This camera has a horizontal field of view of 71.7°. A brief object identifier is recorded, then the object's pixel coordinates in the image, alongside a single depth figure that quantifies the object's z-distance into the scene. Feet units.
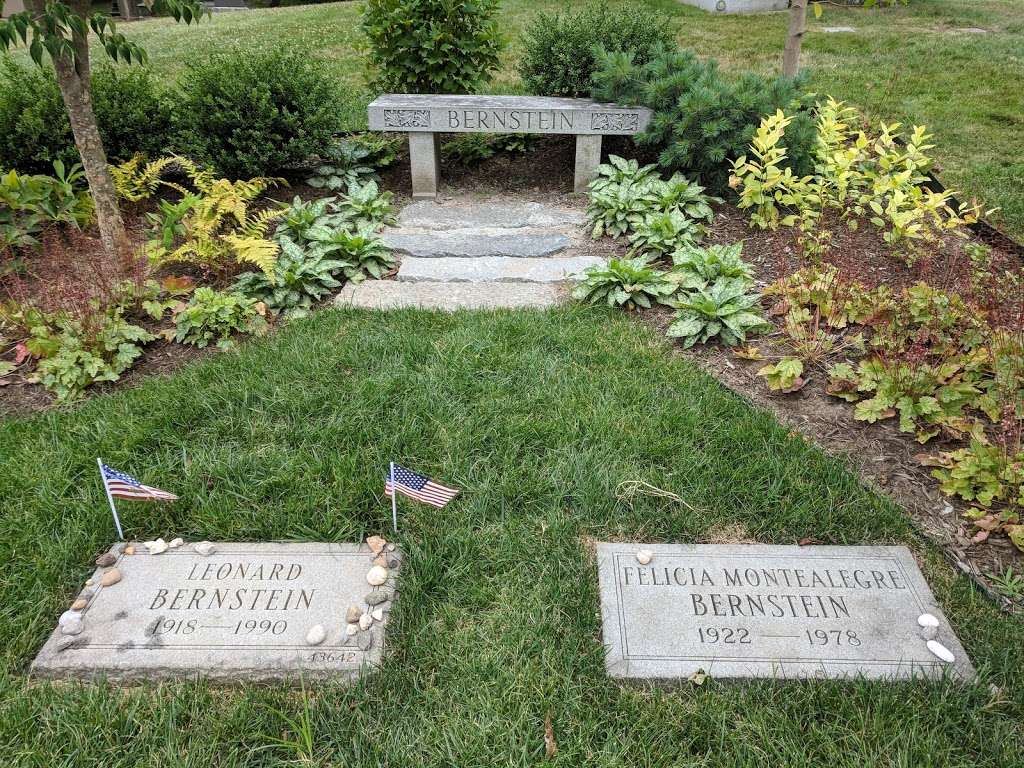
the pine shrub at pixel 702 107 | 17.72
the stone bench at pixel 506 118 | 19.27
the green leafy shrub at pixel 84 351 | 11.76
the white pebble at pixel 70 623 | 7.68
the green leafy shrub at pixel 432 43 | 20.92
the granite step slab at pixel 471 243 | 17.02
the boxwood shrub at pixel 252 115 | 18.29
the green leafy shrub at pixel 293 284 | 14.34
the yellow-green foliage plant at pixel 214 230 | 14.20
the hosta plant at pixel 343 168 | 19.84
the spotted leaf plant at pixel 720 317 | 12.92
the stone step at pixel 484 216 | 18.93
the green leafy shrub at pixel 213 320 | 13.08
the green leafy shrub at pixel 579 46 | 21.53
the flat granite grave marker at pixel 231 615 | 7.37
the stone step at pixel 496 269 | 15.74
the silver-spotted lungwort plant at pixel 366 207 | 18.07
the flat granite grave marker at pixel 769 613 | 7.38
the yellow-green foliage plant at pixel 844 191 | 15.52
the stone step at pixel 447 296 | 14.44
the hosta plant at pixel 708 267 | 14.34
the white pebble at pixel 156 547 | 8.68
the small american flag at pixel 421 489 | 8.45
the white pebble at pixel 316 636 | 7.54
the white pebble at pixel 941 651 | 7.38
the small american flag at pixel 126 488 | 8.36
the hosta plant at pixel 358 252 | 15.66
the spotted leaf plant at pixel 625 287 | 14.21
